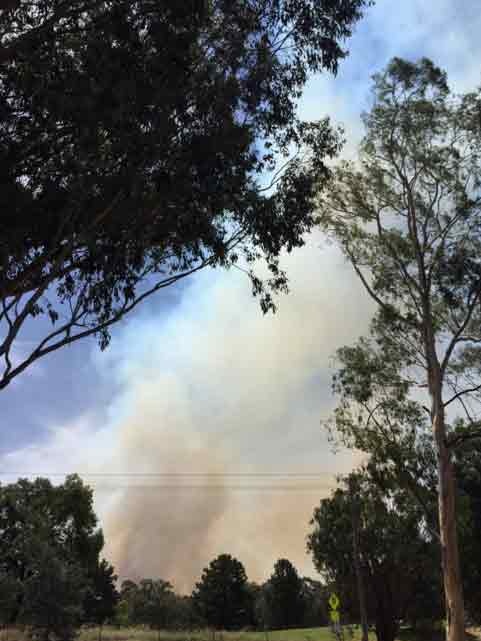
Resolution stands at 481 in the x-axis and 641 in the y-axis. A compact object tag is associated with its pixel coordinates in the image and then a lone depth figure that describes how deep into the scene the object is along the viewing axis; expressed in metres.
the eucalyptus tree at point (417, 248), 23.41
